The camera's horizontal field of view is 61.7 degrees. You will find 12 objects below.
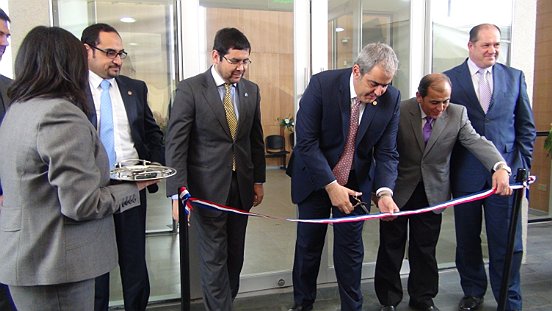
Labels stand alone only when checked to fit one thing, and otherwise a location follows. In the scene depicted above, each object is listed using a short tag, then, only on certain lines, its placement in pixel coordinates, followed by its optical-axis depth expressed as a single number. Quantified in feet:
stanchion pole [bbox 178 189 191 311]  6.52
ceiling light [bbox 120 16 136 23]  10.55
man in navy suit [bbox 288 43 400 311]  8.25
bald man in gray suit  9.00
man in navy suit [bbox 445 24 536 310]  9.52
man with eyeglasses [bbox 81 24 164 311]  7.79
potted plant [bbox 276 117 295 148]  18.94
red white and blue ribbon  7.33
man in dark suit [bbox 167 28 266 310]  7.96
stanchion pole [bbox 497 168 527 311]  7.72
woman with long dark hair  4.61
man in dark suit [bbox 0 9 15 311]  7.10
